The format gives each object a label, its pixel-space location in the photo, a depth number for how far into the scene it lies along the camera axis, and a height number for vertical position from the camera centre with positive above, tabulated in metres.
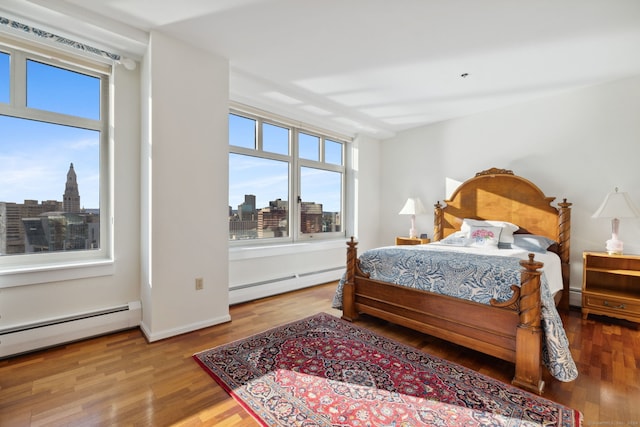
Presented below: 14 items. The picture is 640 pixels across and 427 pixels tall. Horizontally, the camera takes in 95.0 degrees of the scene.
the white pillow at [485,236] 3.28 -0.27
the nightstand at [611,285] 2.74 -0.76
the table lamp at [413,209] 4.38 +0.06
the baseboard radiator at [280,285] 3.37 -0.92
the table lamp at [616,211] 2.76 +0.01
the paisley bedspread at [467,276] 1.80 -0.50
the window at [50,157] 2.26 +0.47
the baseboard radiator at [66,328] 2.13 -0.91
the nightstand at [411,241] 4.18 -0.41
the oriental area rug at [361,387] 1.53 -1.06
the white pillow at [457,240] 3.43 -0.32
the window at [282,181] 3.70 +0.46
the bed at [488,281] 1.82 -0.54
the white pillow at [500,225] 3.36 -0.16
